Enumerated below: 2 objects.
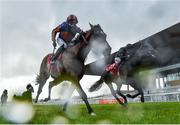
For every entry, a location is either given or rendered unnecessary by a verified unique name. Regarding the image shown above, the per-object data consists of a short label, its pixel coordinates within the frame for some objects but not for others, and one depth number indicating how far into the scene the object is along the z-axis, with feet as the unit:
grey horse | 28.76
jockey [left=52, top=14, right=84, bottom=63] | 29.45
